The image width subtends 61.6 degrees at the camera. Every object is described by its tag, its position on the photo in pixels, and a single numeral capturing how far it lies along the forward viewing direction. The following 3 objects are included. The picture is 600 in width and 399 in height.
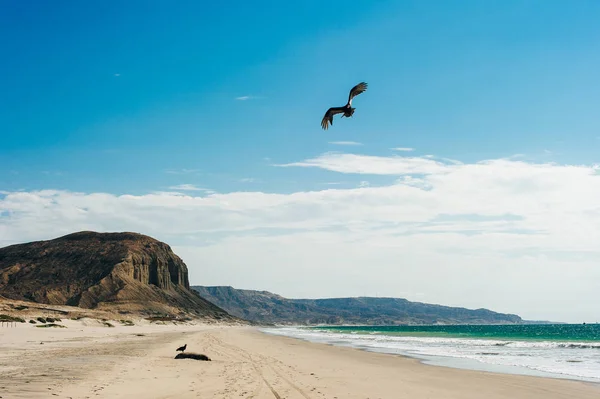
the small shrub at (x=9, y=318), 56.26
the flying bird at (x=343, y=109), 13.34
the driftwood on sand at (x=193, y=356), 22.89
